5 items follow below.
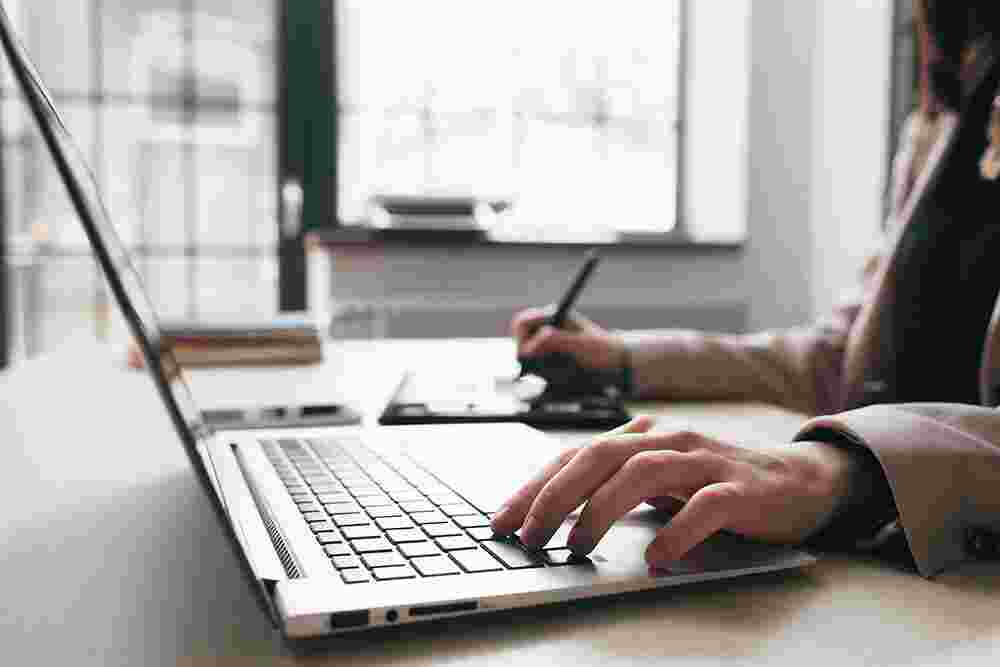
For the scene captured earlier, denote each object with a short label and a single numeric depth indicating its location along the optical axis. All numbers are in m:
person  0.43
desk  0.34
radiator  2.51
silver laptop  0.35
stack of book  1.32
